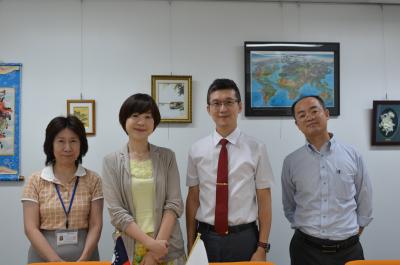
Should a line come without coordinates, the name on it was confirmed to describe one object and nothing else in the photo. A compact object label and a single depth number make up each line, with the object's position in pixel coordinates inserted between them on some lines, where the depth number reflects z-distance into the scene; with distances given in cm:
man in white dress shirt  189
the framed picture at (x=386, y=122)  294
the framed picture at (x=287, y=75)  285
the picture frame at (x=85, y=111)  274
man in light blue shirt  201
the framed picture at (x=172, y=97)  279
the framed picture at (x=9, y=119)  270
